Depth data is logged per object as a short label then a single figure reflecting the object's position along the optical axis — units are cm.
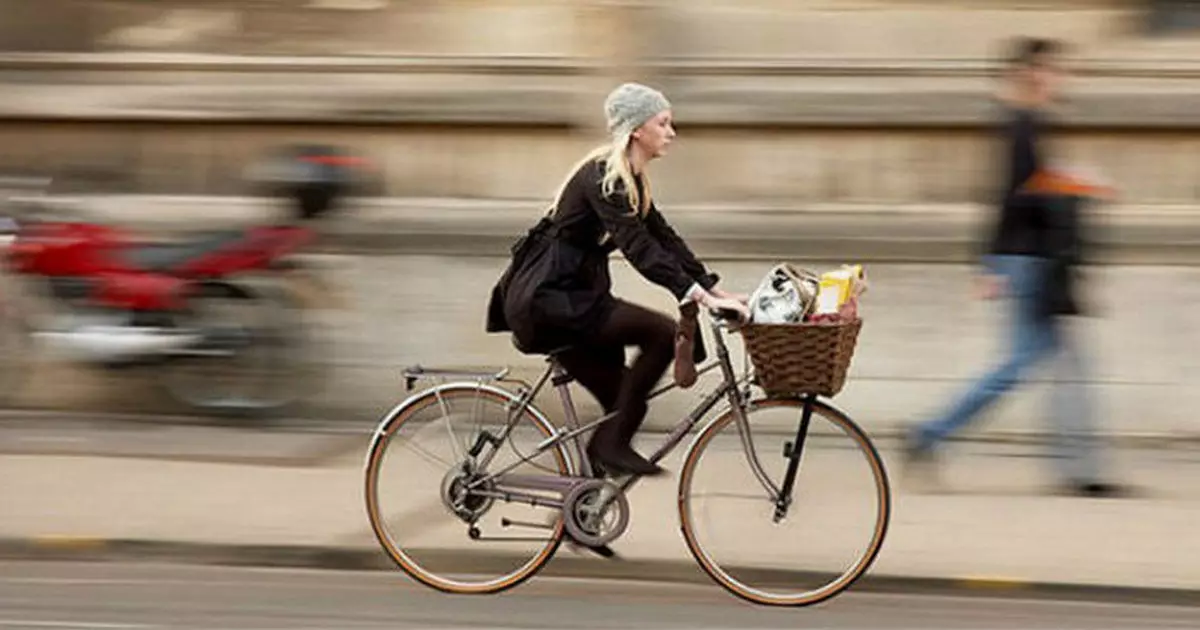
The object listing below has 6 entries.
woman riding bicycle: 1231
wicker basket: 1192
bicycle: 1264
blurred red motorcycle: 1859
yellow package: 1203
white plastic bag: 1205
